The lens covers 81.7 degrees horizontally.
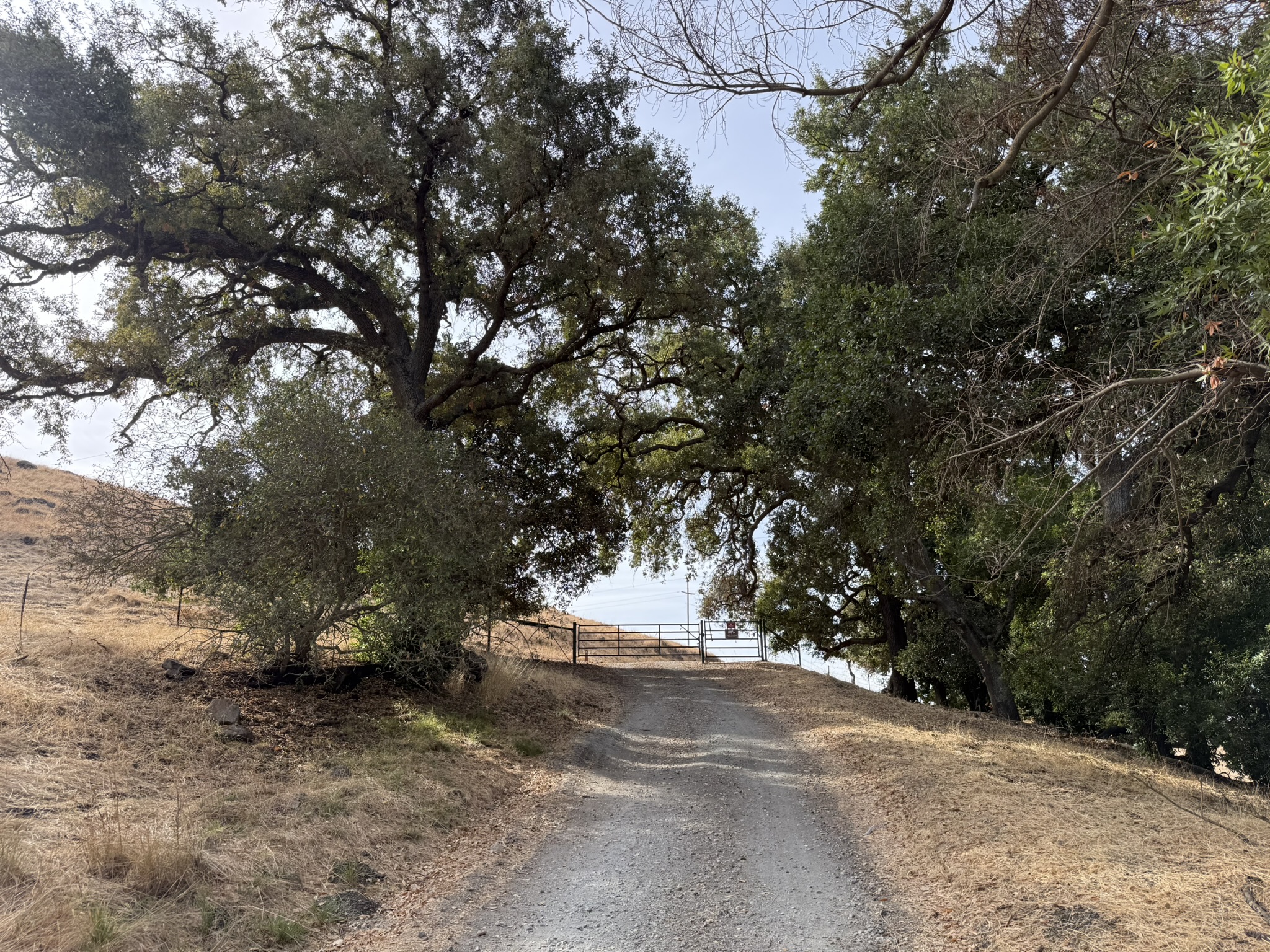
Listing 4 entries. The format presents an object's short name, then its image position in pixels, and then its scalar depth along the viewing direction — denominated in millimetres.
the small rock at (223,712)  8516
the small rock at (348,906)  5055
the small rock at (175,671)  9711
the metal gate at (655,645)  26875
